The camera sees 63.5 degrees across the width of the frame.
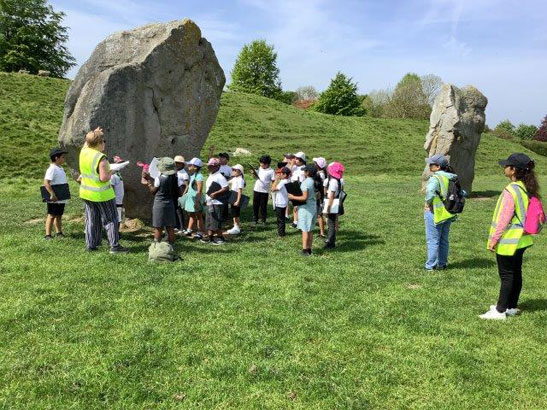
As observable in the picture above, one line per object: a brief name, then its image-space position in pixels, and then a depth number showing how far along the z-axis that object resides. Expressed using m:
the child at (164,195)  8.36
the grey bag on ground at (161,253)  7.74
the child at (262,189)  11.89
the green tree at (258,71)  63.06
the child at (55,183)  8.94
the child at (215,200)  9.36
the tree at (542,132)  60.81
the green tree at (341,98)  56.14
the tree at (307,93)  86.95
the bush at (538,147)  44.61
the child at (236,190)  10.70
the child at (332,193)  9.26
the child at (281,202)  10.42
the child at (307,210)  8.65
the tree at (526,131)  65.50
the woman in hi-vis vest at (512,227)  5.50
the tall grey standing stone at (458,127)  17.17
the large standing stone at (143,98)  9.73
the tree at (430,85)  58.59
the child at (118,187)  9.93
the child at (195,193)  9.73
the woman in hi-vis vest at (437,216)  7.55
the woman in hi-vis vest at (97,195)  7.79
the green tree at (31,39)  43.19
